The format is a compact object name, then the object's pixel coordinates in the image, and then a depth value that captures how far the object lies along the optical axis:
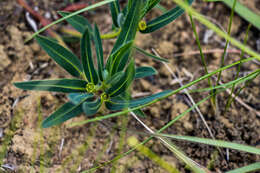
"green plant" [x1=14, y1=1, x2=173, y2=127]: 0.47
